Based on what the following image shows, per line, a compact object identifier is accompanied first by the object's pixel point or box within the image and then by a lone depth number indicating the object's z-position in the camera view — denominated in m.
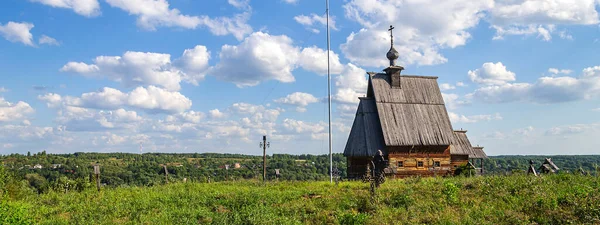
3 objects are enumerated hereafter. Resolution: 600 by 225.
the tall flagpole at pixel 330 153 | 23.70
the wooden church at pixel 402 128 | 28.39
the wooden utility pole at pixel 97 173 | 19.97
